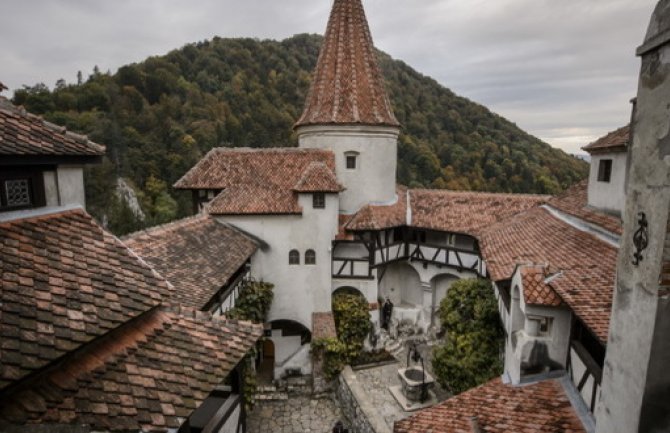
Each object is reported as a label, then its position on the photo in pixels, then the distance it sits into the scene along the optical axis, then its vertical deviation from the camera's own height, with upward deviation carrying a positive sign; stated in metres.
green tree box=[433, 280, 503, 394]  11.16 -5.13
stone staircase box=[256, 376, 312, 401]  15.58 -9.27
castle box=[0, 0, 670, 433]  3.85 -2.01
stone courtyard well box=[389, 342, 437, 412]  13.35 -7.93
